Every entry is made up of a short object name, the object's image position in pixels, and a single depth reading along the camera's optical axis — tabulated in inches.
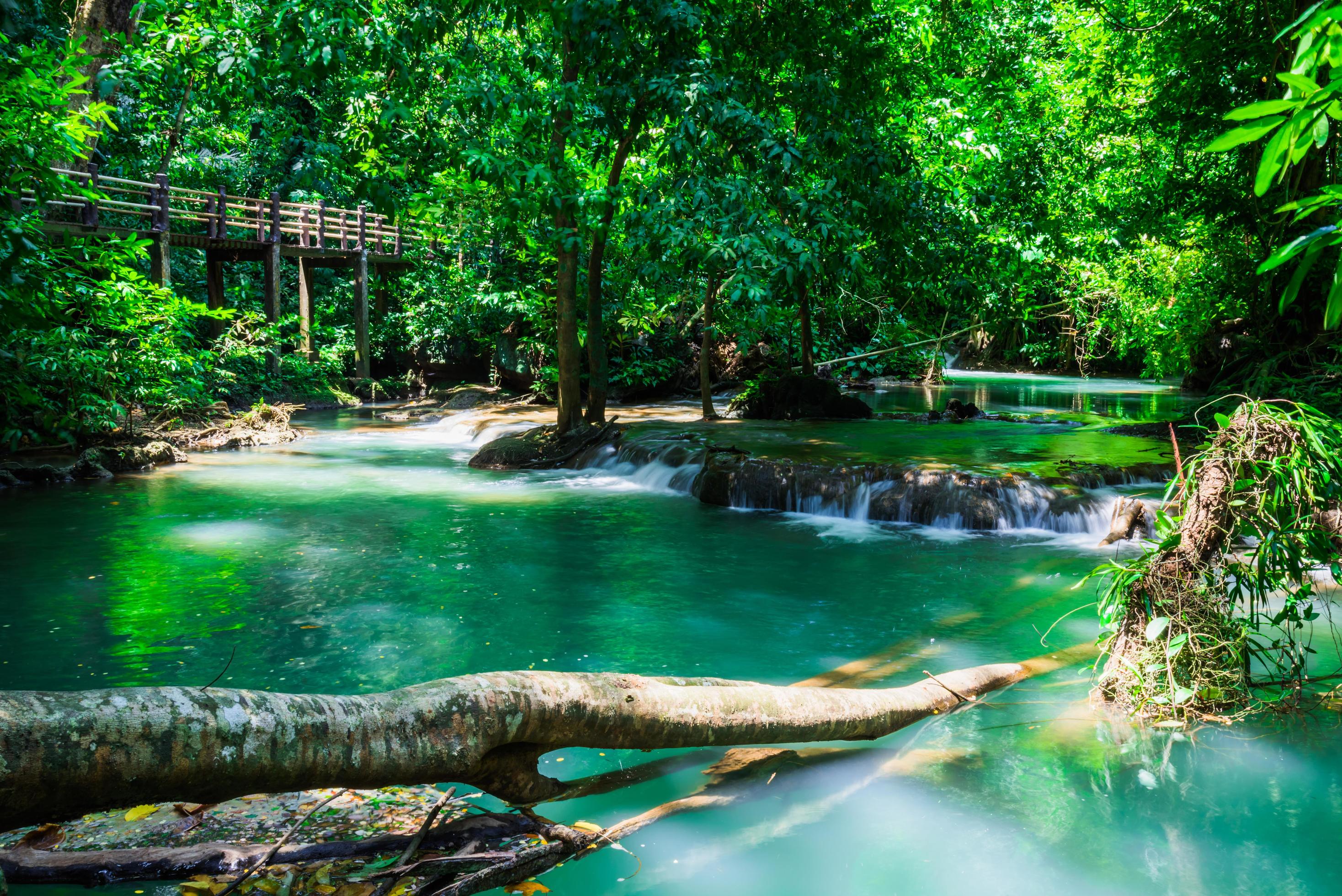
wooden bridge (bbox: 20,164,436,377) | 745.0
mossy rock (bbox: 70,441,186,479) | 527.5
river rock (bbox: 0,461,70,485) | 505.7
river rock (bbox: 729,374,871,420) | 721.6
